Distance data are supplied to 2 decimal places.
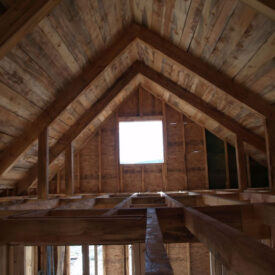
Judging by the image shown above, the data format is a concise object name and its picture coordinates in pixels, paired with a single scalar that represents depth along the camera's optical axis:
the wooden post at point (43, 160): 4.20
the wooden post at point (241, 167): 5.06
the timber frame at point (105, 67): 3.92
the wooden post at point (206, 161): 7.33
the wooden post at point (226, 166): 7.17
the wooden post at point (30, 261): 5.32
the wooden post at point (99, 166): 7.46
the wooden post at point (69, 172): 5.39
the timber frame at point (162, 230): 1.04
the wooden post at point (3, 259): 1.99
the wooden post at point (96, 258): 6.02
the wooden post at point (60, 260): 6.05
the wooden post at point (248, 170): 6.97
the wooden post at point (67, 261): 6.84
